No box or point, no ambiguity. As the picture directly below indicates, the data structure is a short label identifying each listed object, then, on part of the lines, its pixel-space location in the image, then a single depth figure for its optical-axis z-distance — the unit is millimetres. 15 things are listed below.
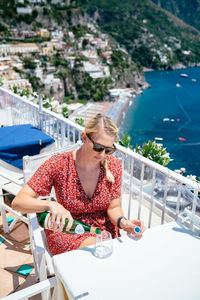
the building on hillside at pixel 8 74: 44250
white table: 845
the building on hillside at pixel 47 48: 60000
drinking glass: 1016
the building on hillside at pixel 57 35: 67894
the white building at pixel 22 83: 40625
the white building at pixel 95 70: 58094
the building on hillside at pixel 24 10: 67125
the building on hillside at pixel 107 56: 68188
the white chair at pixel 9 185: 1850
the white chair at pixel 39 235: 1267
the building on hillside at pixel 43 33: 67375
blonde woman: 1289
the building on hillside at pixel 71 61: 57697
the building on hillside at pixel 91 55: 63531
